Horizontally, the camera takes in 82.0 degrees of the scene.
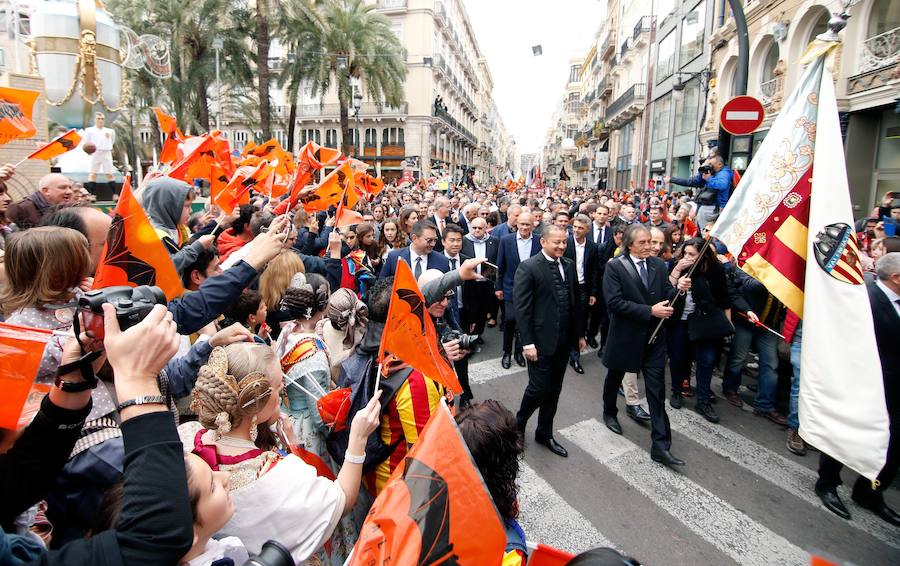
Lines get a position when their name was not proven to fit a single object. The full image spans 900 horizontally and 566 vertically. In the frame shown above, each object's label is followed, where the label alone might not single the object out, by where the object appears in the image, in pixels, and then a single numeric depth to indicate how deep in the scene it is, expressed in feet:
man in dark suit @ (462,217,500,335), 22.79
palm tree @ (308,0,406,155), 79.87
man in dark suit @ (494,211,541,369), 22.17
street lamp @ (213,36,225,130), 64.90
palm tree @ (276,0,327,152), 71.31
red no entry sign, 21.21
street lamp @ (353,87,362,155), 76.66
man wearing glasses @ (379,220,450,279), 17.78
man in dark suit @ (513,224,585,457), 14.29
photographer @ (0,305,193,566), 3.64
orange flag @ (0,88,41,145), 18.76
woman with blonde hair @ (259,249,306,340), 13.06
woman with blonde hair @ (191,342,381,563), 5.65
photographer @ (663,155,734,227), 23.29
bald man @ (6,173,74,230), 14.46
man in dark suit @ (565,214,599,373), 22.21
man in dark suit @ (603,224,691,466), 15.05
